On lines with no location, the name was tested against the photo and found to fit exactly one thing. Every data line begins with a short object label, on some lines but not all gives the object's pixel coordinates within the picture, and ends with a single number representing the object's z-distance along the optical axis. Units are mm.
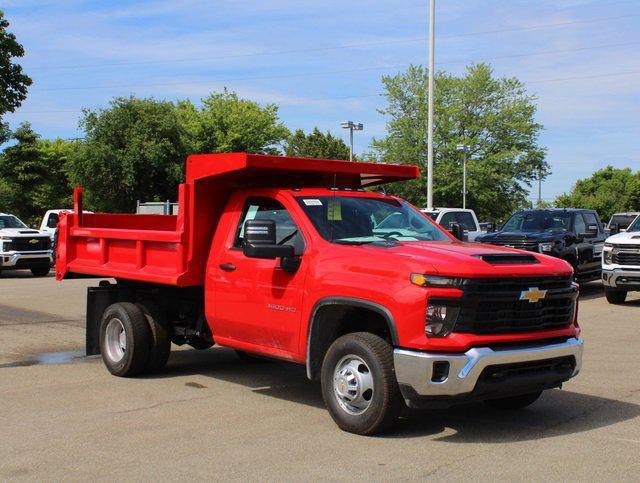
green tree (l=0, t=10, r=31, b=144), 31969
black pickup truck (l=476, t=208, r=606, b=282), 16422
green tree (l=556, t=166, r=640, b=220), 86875
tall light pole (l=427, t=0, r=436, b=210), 27812
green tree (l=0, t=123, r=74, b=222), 56531
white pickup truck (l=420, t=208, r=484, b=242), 21375
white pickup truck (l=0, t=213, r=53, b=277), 22766
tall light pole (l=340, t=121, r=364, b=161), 49394
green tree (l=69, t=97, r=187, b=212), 44531
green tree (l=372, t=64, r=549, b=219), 60844
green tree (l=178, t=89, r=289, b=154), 61625
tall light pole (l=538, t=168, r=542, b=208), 62228
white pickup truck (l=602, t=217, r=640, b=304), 15070
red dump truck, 5602
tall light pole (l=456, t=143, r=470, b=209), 56953
